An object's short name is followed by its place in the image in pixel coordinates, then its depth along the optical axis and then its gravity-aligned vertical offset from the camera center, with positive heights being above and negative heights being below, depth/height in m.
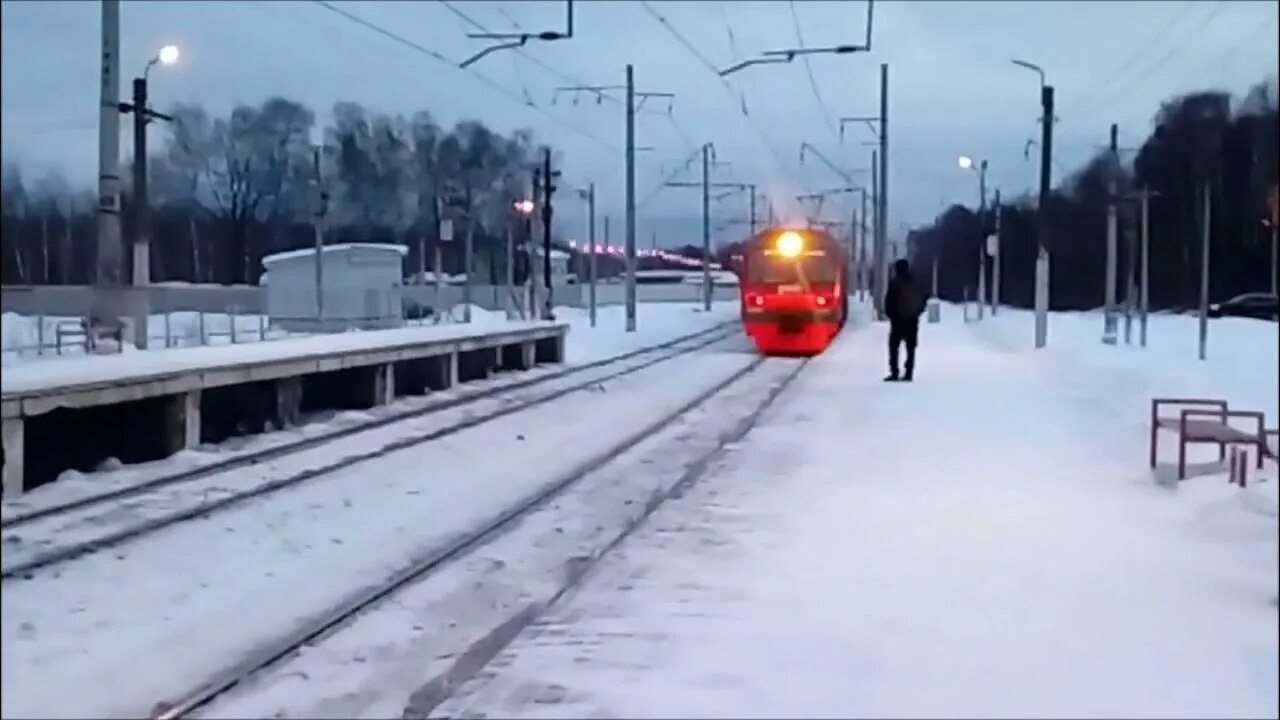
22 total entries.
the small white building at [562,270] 90.19 -0.71
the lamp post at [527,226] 47.19 +0.83
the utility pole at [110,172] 11.74 +0.88
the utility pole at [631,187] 45.91 +1.83
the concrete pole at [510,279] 52.34 -0.71
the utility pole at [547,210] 47.78 +1.26
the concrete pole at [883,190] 49.85 +2.02
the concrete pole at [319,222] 38.12 +0.70
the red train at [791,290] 36.09 -0.66
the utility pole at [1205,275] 27.31 -0.22
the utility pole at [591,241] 56.84 +0.53
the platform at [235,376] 14.42 -1.34
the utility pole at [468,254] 49.56 +0.04
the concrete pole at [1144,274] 34.47 -0.27
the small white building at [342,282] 50.84 -0.83
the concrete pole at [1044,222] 33.16 +0.73
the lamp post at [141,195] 17.12 +0.62
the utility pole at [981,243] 60.56 +0.64
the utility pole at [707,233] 60.72 +0.91
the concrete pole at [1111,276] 35.66 -0.31
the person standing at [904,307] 24.67 -0.67
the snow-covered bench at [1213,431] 11.69 -1.21
